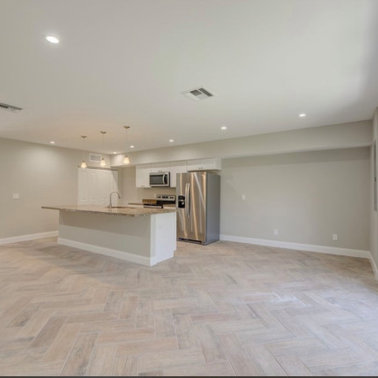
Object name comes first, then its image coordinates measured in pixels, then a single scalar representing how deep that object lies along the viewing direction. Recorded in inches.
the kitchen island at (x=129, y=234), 159.3
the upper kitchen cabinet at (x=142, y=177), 283.0
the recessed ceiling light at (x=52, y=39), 77.7
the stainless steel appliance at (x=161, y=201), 267.0
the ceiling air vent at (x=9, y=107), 140.1
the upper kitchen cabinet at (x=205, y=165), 235.3
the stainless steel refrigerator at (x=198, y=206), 224.1
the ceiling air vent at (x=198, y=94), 117.6
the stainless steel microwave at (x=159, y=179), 262.7
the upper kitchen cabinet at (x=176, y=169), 251.8
